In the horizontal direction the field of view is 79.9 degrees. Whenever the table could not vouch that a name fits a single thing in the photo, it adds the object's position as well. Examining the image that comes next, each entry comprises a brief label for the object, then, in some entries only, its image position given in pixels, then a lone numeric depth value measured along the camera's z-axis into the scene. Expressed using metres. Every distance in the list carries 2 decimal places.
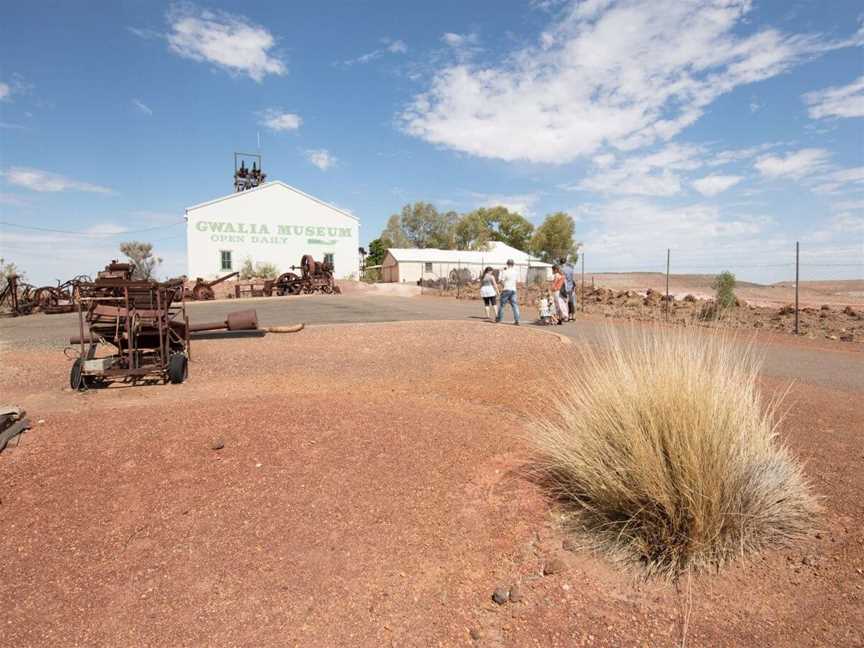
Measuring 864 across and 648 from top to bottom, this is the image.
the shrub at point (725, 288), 18.30
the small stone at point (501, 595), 2.88
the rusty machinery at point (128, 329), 7.07
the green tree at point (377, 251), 69.55
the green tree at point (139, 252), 46.59
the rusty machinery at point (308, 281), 28.95
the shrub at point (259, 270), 36.56
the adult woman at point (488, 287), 13.87
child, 13.18
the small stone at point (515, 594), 2.88
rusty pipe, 10.16
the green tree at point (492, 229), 73.44
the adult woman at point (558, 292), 12.72
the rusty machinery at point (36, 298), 22.07
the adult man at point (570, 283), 13.55
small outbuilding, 49.97
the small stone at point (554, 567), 3.07
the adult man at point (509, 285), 12.45
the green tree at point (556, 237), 68.25
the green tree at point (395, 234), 75.06
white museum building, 36.16
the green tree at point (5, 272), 26.34
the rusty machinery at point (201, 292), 26.70
